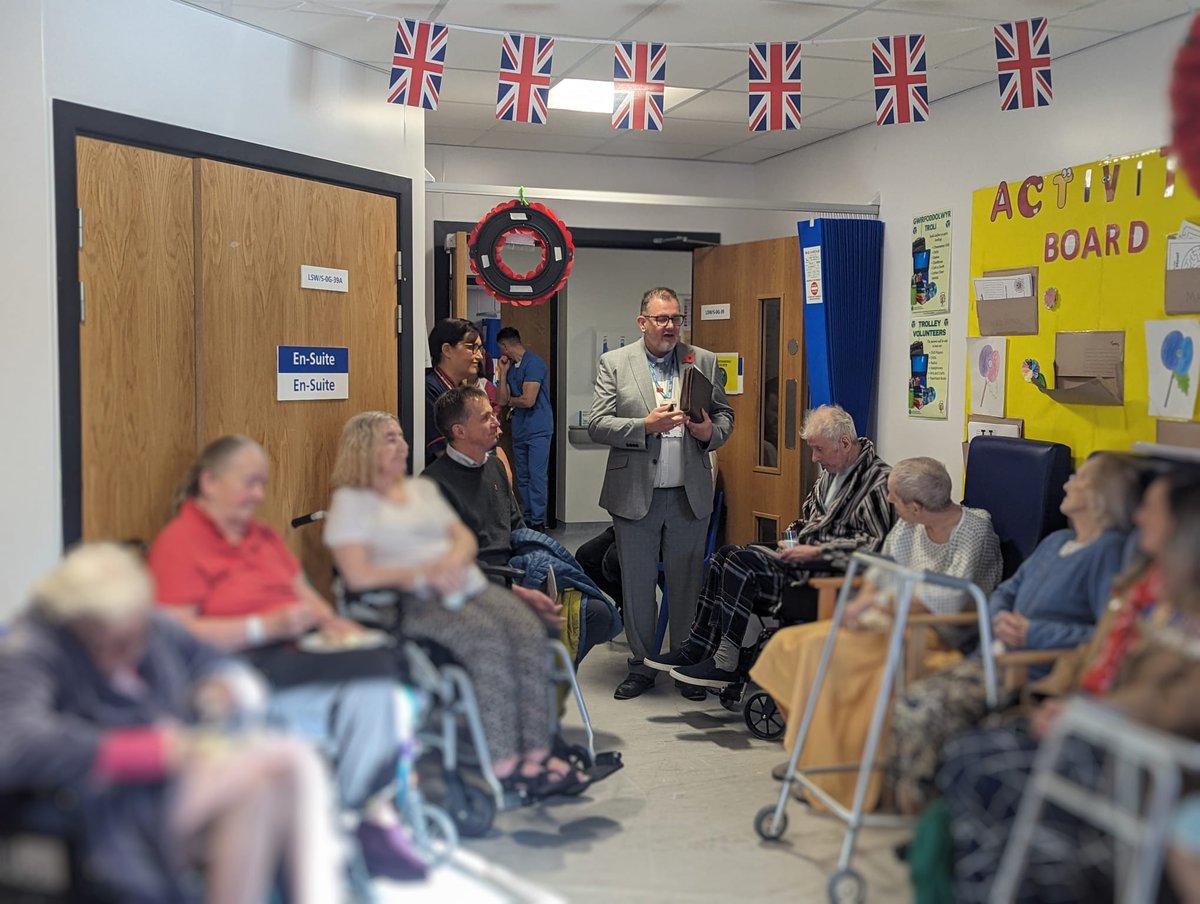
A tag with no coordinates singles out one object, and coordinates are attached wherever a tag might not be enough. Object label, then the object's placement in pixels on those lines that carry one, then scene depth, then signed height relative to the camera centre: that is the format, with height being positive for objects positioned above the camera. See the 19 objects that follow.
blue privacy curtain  5.71 +0.37
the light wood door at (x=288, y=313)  3.97 +0.25
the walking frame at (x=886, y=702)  2.93 -0.83
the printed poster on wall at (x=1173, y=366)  3.98 +0.06
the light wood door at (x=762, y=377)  6.08 +0.02
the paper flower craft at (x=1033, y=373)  4.69 +0.04
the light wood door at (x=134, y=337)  3.56 +0.13
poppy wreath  4.99 +0.57
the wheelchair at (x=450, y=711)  3.00 -0.90
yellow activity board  4.15 +0.44
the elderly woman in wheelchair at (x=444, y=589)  3.06 -0.58
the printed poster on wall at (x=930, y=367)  5.38 +0.07
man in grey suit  4.82 -0.40
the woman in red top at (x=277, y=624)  2.55 -0.59
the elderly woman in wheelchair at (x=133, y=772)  1.87 -0.65
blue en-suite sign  4.22 +0.02
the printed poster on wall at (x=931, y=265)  5.38 +0.56
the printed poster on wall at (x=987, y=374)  4.98 +0.04
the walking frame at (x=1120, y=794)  1.92 -0.77
